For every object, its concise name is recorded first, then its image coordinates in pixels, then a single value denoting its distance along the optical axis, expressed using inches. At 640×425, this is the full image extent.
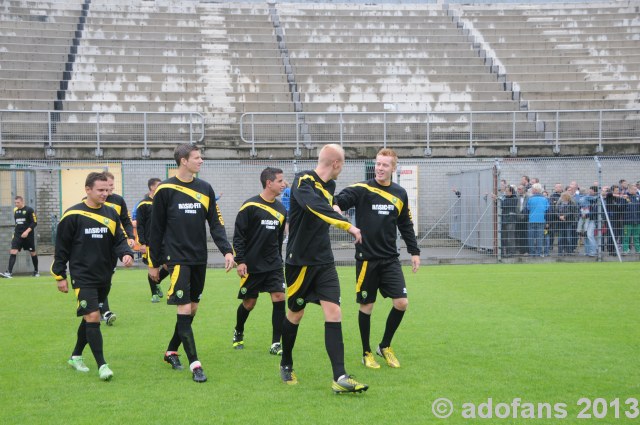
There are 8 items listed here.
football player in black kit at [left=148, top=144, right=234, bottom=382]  260.8
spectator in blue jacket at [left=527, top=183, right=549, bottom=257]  709.3
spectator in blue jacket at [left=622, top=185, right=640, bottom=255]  721.0
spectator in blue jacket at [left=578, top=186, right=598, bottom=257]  716.7
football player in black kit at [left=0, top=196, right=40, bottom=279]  637.9
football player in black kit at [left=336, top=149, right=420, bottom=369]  279.9
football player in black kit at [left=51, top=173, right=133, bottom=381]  262.8
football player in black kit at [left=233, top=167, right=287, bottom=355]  313.7
